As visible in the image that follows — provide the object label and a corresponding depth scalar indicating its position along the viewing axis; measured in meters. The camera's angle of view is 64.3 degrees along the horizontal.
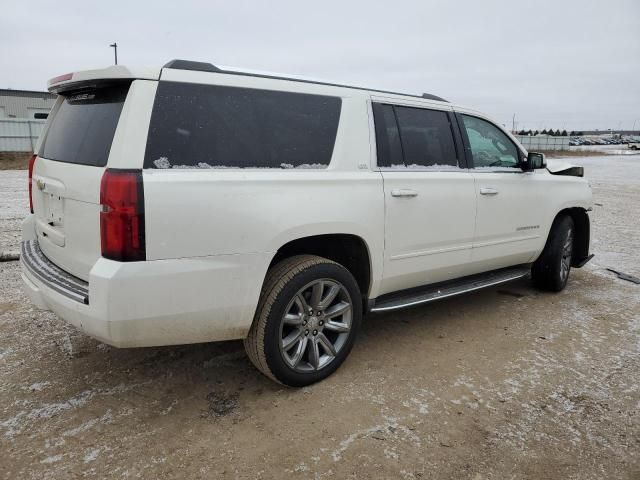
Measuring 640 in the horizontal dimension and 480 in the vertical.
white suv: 2.48
